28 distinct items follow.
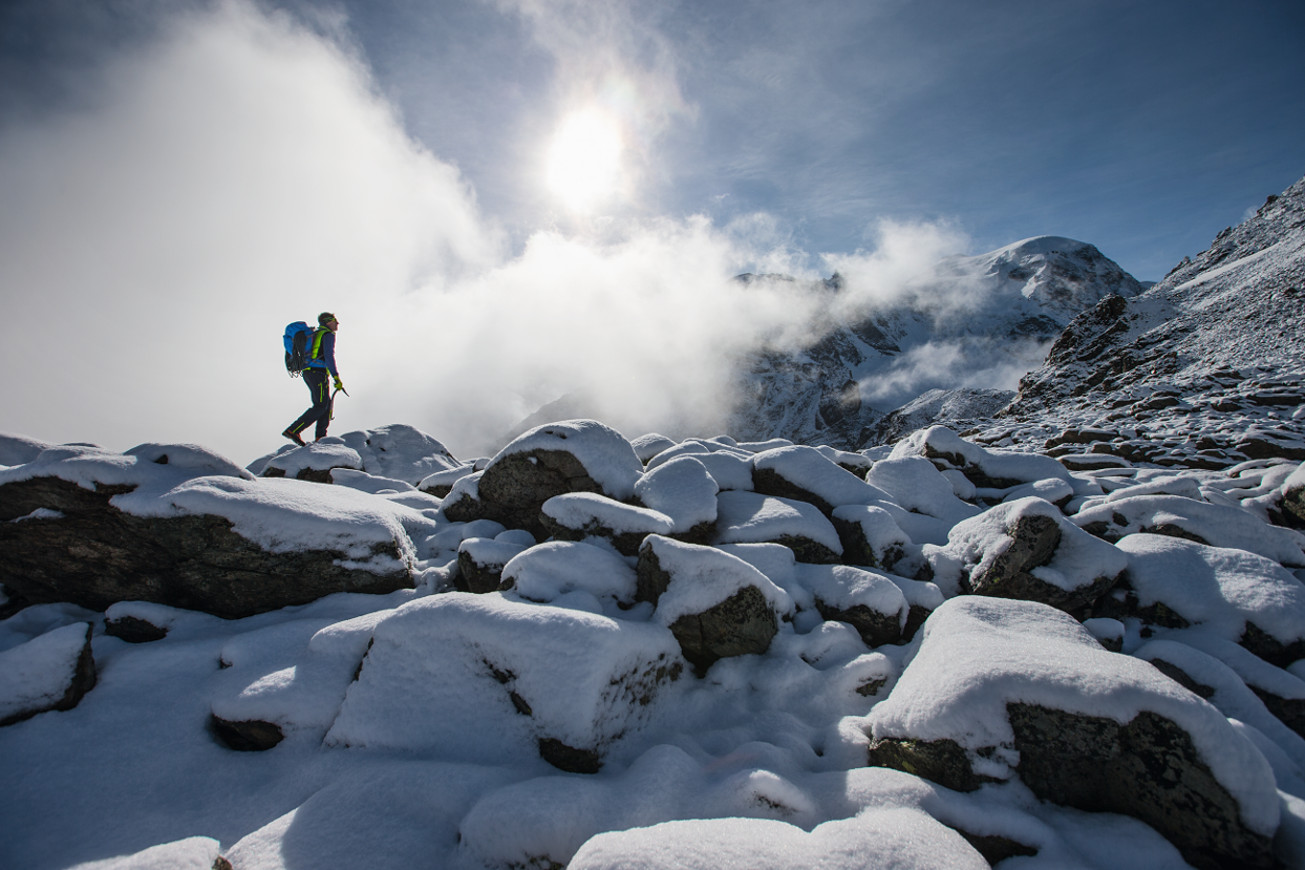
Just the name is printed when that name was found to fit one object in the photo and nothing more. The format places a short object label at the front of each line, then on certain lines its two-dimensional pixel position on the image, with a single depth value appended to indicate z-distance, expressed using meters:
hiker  14.66
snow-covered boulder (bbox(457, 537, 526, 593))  6.31
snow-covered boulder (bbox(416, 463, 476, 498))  11.73
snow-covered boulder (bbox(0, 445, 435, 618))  5.85
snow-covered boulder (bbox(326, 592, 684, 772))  4.16
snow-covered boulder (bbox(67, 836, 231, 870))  3.05
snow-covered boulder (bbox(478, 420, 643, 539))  7.95
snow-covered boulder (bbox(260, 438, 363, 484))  11.48
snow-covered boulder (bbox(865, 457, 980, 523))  8.88
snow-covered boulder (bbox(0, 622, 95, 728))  4.24
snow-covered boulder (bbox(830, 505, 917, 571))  7.15
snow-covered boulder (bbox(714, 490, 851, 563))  7.02
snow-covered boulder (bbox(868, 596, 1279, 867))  3.11
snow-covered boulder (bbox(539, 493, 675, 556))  6.54
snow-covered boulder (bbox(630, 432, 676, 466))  11.17
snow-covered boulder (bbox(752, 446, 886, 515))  8.30
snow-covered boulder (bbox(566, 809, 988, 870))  2.67
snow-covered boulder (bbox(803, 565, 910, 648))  5.64
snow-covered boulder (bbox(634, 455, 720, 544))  7.06
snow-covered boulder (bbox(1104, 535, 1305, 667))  5.24
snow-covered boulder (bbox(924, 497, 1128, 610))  5.85
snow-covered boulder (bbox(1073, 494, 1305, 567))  6.79
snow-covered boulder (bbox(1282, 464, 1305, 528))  8.16
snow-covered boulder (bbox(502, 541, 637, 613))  5.33
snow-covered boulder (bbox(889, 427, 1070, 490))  10.64
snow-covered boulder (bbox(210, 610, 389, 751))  4.29
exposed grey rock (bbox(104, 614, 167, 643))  5.44
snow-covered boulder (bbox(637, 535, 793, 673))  5.24
